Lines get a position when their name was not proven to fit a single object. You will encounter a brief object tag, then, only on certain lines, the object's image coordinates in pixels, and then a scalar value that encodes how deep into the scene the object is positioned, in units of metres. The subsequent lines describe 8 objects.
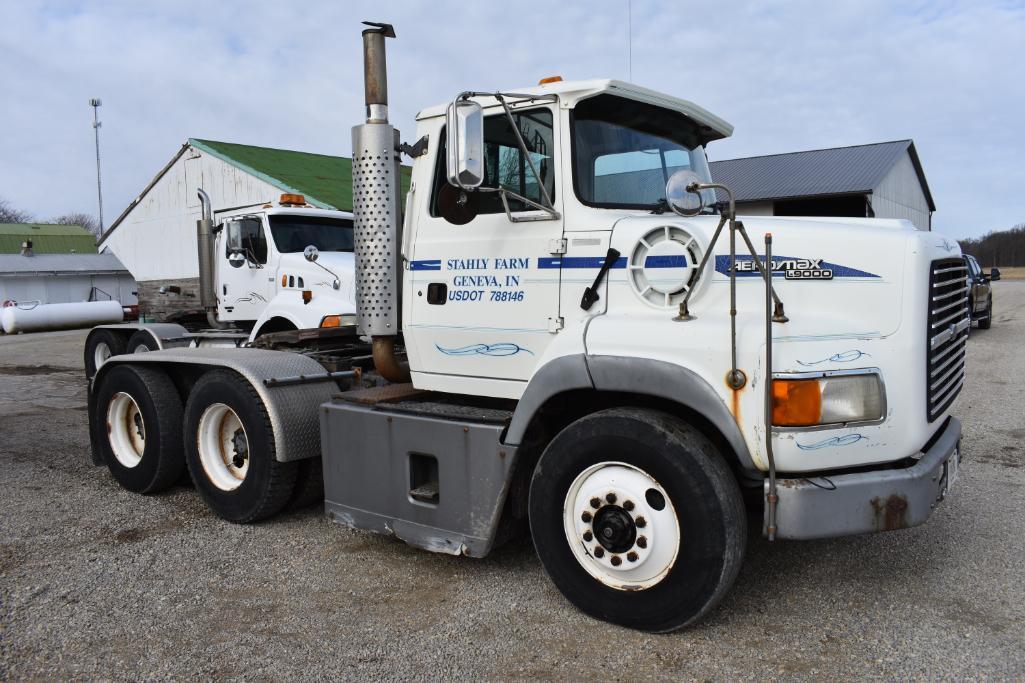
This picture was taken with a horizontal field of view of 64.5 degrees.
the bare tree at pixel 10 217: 66.06
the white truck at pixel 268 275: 9.35
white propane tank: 26.23
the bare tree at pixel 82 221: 75.45
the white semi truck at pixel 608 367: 3.46
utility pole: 50.34
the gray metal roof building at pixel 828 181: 29.86
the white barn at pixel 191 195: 22.30
